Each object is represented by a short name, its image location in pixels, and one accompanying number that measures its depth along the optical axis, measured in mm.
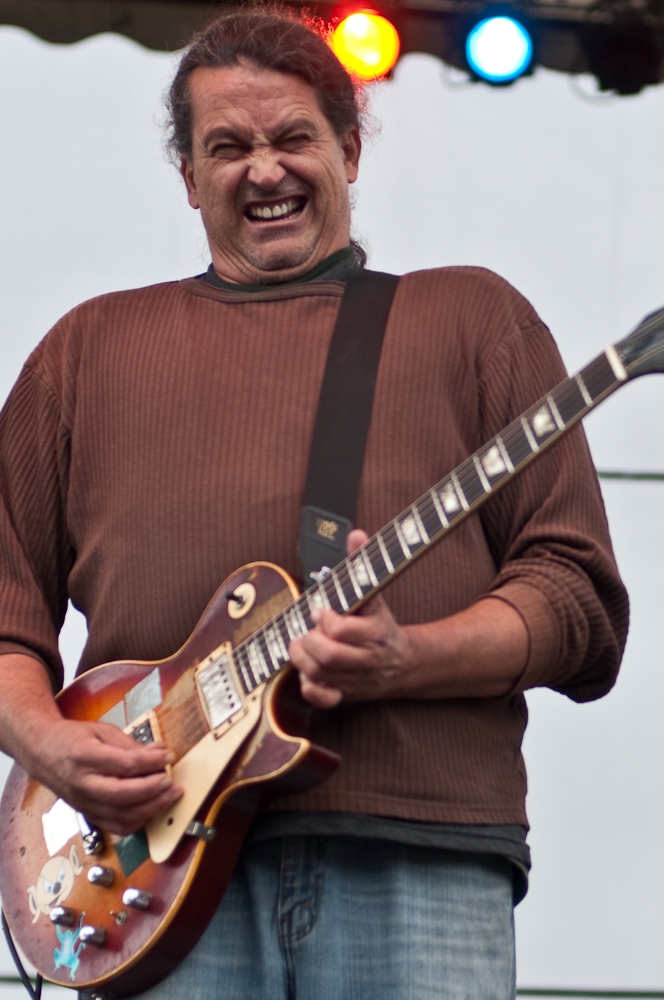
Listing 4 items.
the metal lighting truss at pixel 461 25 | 6867
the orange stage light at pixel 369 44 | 6660
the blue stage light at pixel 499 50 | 6969
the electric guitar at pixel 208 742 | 2902
